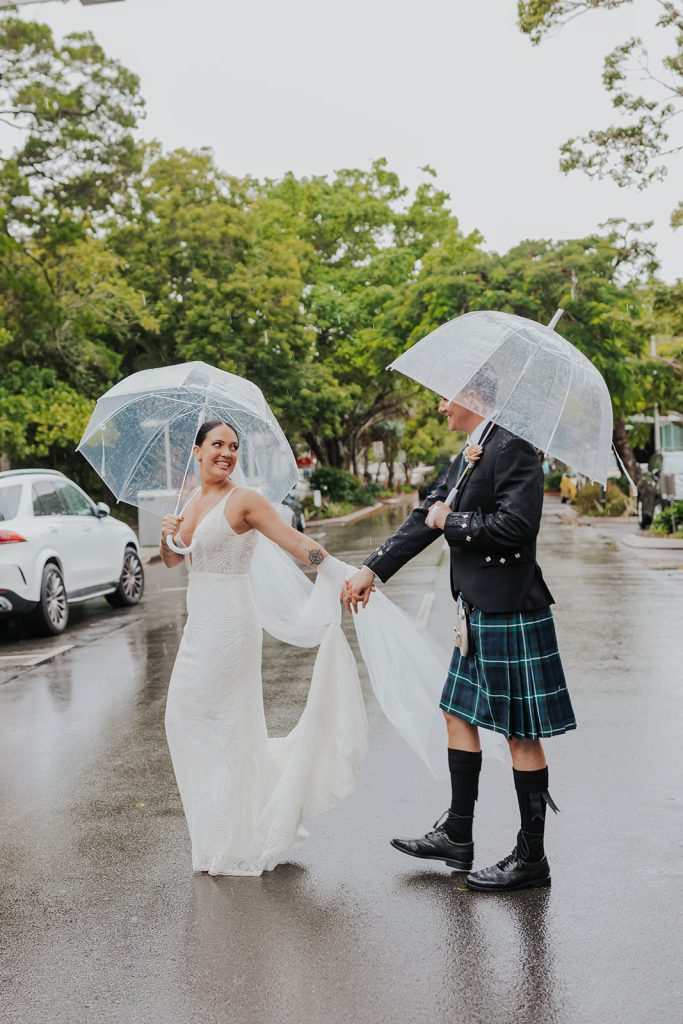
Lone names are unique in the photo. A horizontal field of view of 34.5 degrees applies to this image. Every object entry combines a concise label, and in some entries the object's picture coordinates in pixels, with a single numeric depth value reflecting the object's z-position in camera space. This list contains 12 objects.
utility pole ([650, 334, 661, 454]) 44.10
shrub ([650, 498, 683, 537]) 22.25
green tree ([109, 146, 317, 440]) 32.72
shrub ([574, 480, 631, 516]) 32.19
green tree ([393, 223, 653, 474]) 27.56
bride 4.59
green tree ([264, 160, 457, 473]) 42.31
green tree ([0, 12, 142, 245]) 22.91
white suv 11.54
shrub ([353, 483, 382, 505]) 49.12
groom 4.29
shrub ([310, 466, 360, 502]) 46.47
